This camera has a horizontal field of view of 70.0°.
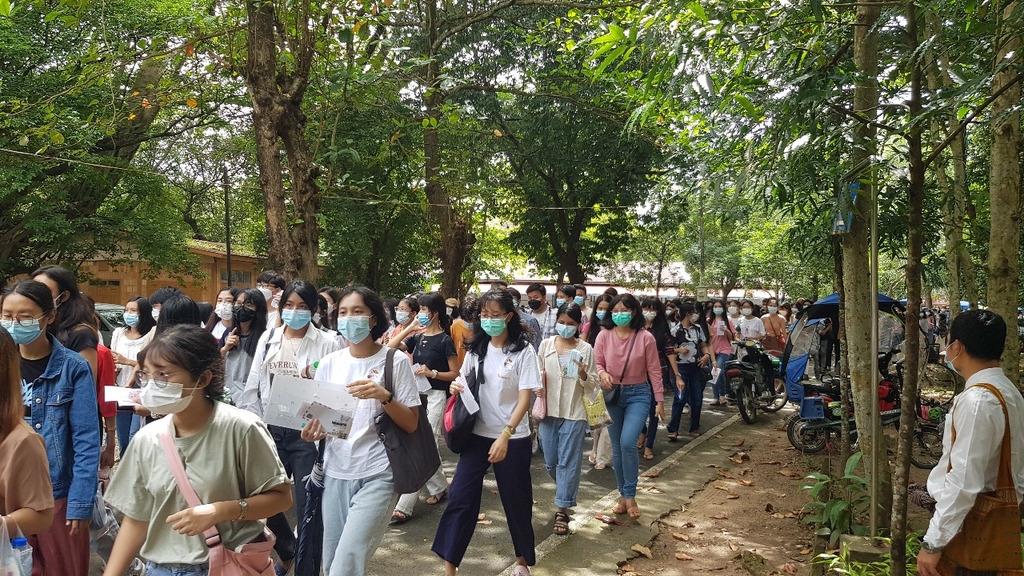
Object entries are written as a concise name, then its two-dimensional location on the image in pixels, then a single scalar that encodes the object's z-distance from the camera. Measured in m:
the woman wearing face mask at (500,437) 4.34
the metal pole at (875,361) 4.00
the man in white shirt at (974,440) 2.89
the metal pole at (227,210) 20.72
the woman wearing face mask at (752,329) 13.46
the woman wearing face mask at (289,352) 4.59
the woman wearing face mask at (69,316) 4.24
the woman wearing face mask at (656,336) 8.22
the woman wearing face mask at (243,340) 5.43
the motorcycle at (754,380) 10.24
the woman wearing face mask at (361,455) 3.53
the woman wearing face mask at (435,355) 6.29
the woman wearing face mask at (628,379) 5.92
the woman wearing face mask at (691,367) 9.16
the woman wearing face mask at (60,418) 3.09
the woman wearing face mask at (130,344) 6.04
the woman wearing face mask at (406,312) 7.74
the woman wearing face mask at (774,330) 14.67
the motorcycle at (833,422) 8.05
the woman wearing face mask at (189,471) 2.44
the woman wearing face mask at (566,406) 5.54
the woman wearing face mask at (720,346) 11.73
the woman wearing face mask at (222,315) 6.20
